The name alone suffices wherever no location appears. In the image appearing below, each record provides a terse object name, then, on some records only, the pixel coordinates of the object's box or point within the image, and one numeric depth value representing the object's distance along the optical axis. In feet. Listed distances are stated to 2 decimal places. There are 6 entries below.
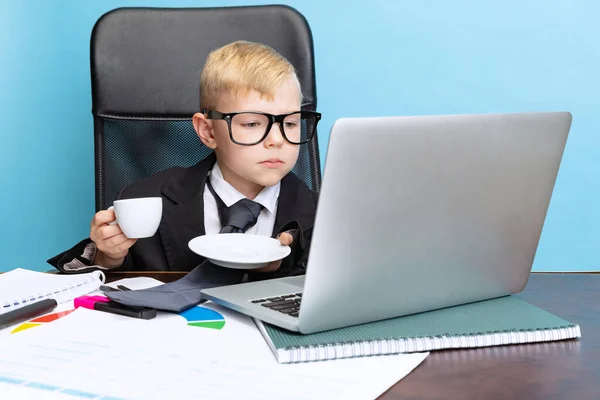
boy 7.37
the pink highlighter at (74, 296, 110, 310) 6.06
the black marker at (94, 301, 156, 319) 5.89
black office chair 8.23
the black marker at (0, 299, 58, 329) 5.82
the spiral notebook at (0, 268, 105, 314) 6.11
